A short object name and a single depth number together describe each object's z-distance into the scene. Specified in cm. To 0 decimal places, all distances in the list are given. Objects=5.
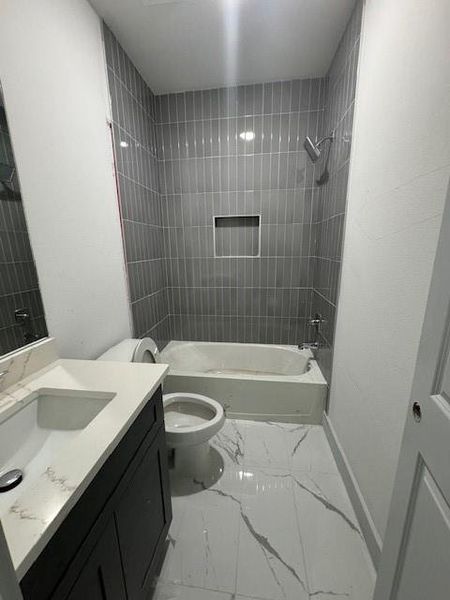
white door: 57
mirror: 95
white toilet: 138
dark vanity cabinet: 53
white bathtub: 193
